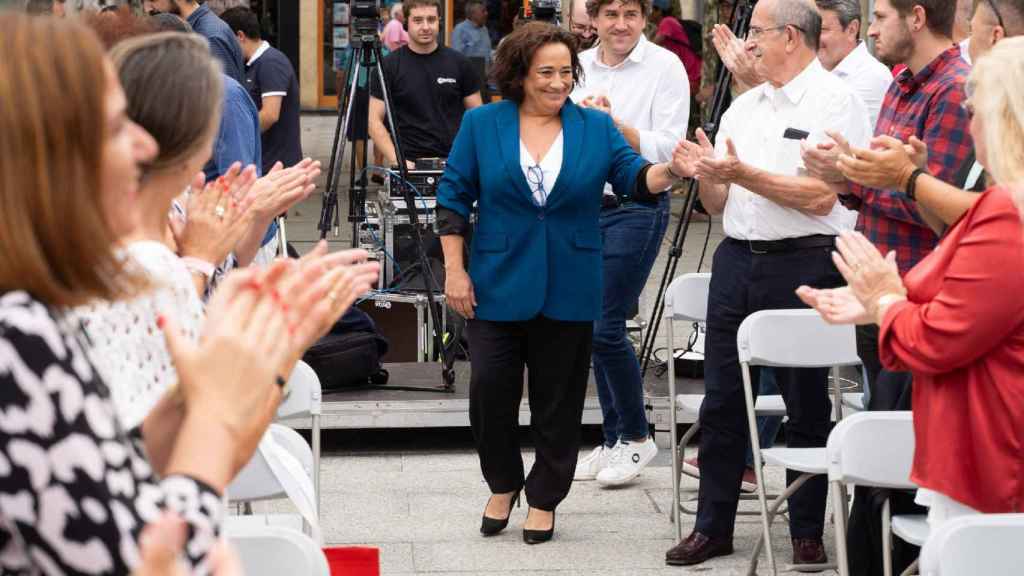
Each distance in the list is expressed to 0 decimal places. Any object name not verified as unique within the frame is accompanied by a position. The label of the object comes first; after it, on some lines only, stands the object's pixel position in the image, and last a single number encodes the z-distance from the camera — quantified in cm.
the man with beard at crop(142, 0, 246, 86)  636
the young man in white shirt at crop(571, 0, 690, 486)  561
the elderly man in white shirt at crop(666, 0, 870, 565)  454
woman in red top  277
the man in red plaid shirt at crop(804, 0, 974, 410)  408
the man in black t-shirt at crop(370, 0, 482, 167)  832
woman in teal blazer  492
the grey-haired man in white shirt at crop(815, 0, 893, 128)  571
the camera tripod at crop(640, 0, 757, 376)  603
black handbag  610
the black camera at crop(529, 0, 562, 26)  612
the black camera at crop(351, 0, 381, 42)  664
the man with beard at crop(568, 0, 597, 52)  690
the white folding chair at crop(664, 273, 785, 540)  518
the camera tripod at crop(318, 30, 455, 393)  619
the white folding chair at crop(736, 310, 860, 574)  439
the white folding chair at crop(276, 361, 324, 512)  396
